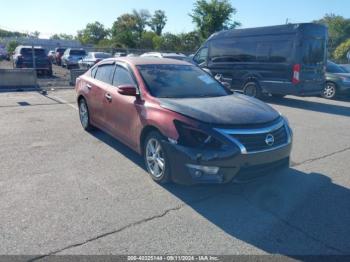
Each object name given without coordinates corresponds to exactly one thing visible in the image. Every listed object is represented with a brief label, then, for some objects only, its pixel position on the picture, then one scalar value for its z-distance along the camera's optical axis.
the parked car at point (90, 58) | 22.76
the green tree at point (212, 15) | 35.81
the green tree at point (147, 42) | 63.46
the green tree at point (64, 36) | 130.60
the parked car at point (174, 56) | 16.62
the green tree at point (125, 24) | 83.25
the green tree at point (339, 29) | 69.38
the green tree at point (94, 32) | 96.47
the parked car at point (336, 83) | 13.80
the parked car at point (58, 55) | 30.92
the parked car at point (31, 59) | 19.28
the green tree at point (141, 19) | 85.56
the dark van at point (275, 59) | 11.12
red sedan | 4.04
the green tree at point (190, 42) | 43.57
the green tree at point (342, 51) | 45.21
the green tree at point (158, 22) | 84.94
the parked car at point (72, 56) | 26.09
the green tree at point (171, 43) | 50.09
